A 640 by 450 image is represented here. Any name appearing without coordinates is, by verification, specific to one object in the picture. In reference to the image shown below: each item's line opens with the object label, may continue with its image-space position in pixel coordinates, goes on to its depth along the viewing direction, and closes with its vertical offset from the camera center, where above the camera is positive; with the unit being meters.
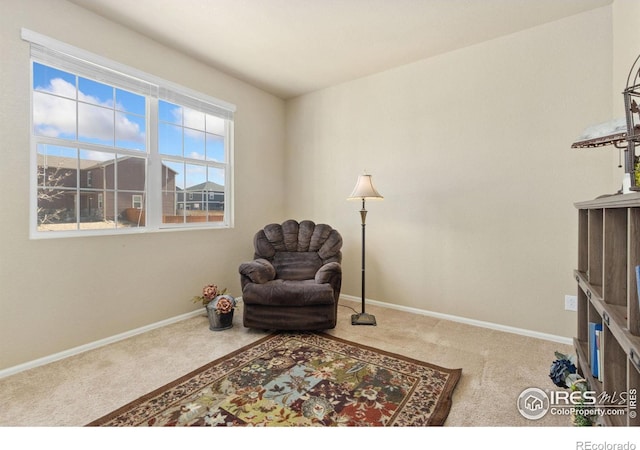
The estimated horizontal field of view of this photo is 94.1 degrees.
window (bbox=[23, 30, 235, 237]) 2.21 +0.68
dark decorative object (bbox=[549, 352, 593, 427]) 1.31 -0.83
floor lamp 2.83 +0.26
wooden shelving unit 0.95 -0.31
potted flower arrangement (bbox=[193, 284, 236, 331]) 2.74 -0.82
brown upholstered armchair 2.60 -0.60
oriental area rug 1.57 -1.02
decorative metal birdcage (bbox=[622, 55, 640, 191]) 1.20 +0.35
